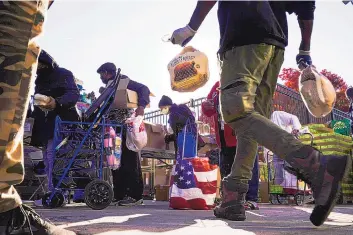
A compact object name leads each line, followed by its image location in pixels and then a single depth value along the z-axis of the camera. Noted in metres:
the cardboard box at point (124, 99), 5.34
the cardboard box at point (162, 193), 7.72
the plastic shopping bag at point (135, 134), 5.20
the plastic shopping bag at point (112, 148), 4.55
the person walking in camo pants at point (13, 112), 1.36
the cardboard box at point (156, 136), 7.33
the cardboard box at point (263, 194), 7.08
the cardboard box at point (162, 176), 8.48
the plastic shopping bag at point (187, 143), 5.40
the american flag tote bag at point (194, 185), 4.50
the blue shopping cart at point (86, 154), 4.27
